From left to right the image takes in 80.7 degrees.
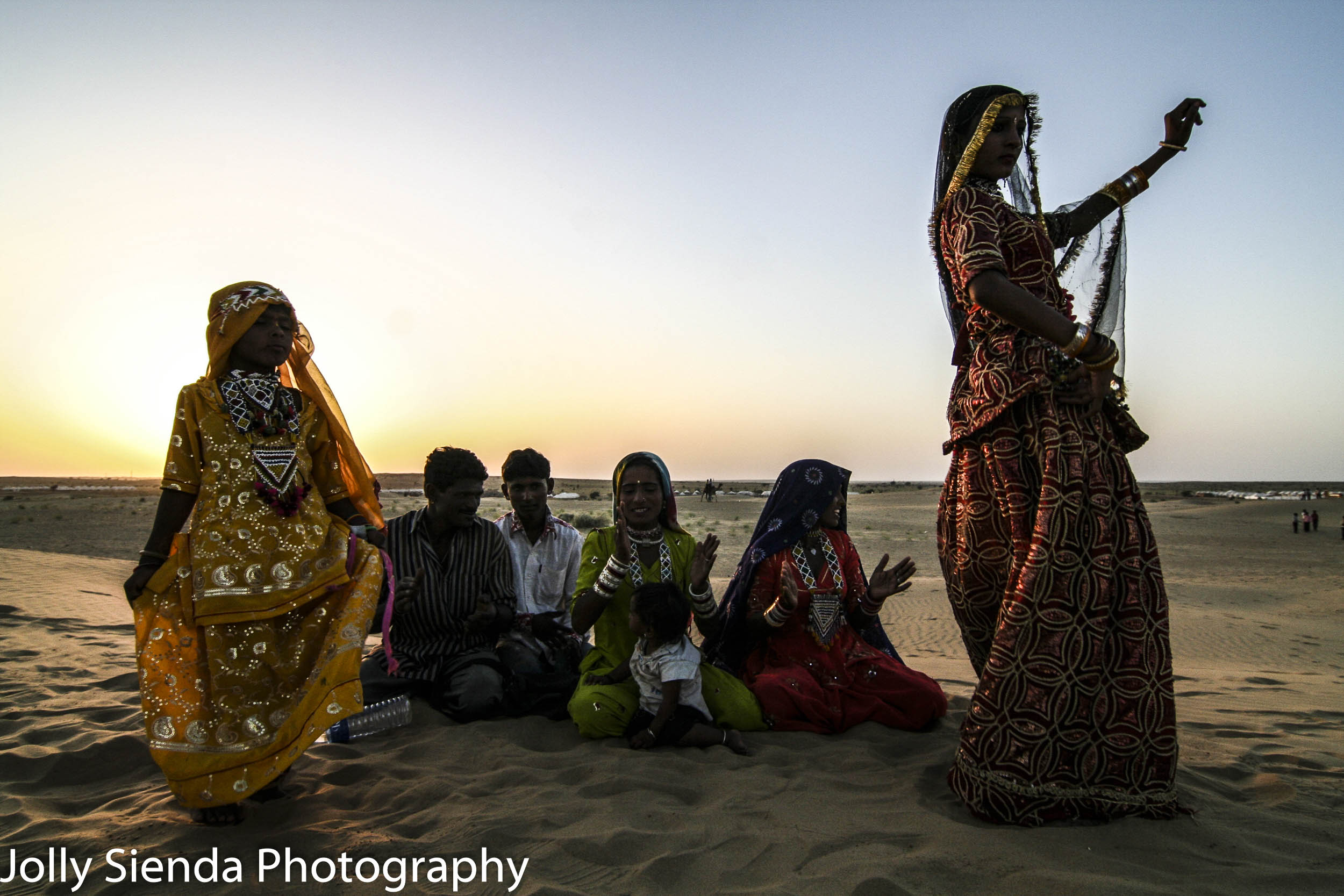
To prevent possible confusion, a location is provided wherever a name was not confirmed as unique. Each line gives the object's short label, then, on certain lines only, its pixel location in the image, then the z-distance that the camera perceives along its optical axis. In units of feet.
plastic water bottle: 14.64
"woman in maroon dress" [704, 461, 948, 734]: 15.11
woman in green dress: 14.61
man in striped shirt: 16.53
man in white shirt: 16.97
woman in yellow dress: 10.58
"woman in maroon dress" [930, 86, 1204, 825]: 9.93
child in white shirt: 13.88
